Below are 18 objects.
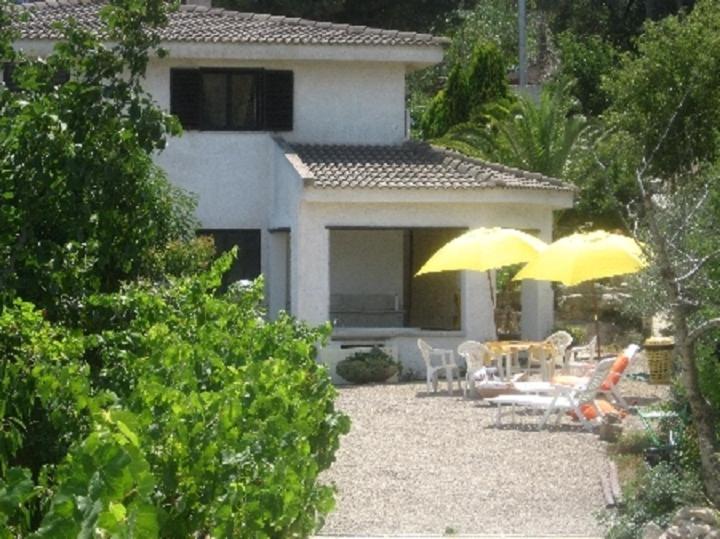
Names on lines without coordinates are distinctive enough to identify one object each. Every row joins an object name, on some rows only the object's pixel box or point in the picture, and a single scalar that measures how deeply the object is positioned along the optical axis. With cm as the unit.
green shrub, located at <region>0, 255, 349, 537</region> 603
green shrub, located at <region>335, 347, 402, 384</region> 2683
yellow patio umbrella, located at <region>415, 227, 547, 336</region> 2419
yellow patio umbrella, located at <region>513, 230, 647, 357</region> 2223
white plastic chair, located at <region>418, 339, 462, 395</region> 2484
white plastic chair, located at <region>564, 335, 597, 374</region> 2497
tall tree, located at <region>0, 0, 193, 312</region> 1191
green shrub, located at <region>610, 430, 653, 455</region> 1730
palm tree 3581
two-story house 2773
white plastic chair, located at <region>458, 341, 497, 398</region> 2412
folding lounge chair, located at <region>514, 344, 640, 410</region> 2139
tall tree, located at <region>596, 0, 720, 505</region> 3238
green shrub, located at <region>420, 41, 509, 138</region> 4134
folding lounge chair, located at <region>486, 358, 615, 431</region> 2019
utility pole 5221
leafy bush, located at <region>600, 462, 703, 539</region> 1215
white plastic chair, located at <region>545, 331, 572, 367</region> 2547
